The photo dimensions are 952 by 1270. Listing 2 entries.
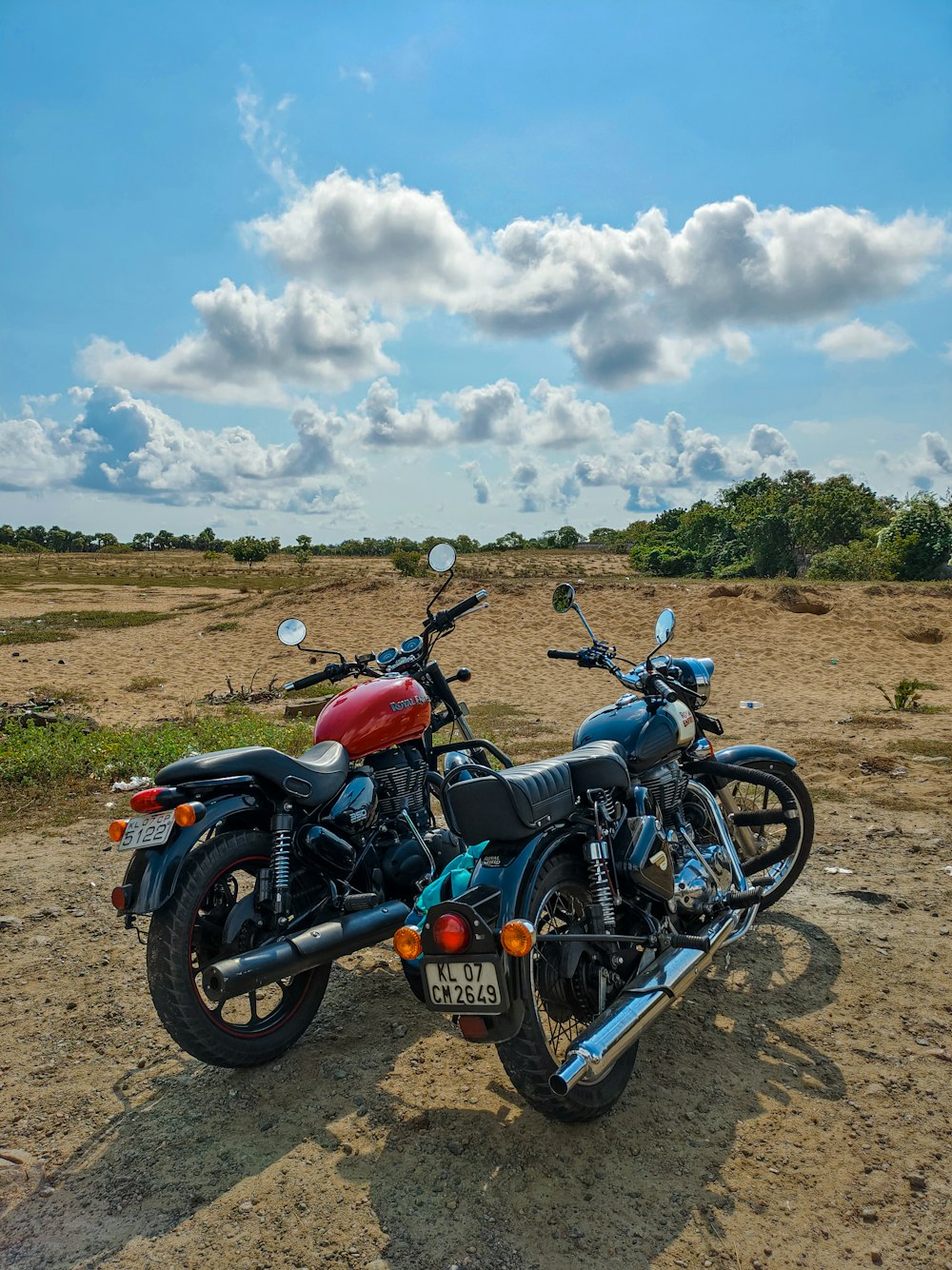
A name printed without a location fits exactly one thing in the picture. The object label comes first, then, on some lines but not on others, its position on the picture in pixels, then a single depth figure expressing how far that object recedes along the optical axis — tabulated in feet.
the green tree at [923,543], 84.89
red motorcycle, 9.86
